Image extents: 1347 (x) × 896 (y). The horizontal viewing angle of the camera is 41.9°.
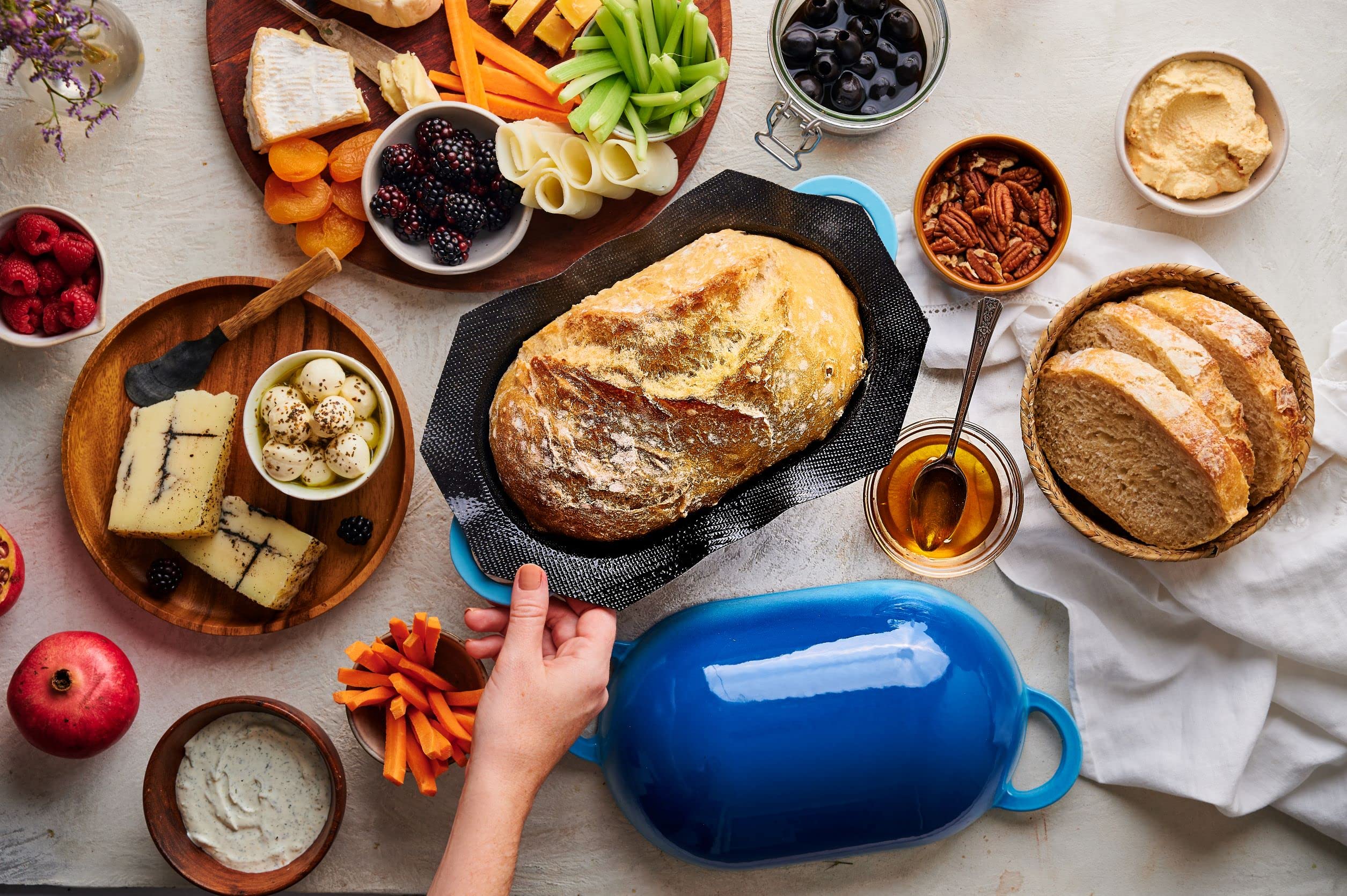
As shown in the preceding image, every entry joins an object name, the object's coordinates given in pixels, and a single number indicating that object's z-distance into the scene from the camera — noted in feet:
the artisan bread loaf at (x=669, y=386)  3.48
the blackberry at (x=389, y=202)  3.68
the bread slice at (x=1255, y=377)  3.54
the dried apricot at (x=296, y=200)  3.74
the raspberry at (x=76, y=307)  3.65
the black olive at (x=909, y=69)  3.69
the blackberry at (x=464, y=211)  3.69
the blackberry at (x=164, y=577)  3.71
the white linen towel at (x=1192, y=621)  3.72
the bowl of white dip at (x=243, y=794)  3.67
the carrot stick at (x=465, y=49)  3.76
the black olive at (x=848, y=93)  3.67
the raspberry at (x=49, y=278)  3.67
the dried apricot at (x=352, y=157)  3.75
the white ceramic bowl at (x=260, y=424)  3.63
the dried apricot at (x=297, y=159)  3.73
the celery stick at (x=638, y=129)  3.65
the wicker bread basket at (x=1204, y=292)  3.58
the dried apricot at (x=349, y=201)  3.77
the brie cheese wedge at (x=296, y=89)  3.69
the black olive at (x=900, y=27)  3.68
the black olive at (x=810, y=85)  3.70
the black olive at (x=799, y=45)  3.68
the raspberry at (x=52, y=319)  3.66
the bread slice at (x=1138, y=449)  3.49
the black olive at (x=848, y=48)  3.68
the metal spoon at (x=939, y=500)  3.72
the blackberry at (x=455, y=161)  3.68
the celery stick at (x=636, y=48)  3.58
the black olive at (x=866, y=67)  3.69
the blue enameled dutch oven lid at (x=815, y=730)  3.61
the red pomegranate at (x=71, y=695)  3.65
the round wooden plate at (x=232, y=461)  3.75
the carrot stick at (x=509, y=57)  3.77
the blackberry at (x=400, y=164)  3.69
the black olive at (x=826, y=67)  3.68
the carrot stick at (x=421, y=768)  3.58
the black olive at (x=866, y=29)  3.70
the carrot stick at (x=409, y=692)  3.57
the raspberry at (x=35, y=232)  3.63
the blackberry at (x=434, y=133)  3.70
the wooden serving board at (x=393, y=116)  3.78
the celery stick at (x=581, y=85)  3.63
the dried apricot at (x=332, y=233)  3.77
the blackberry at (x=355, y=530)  3.70
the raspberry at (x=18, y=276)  3.64
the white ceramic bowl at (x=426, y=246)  3.70
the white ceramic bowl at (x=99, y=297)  3.65
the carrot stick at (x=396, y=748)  3.55
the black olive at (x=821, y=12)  3.68
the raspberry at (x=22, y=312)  3.65
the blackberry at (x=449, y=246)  3.69
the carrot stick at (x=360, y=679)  3.56
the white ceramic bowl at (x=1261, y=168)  3.71
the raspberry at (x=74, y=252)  3.64
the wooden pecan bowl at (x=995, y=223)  3.71
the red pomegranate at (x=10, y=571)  3.70
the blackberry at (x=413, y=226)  3.70
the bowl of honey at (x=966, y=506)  3.74
